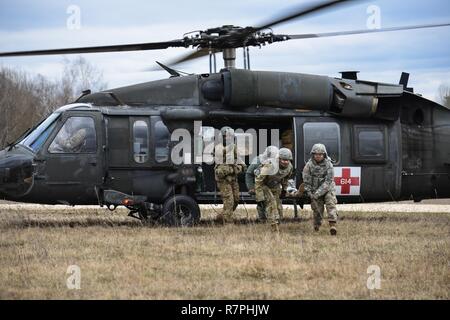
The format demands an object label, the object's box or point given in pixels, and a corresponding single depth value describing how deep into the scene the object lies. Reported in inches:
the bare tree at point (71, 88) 2132.6
